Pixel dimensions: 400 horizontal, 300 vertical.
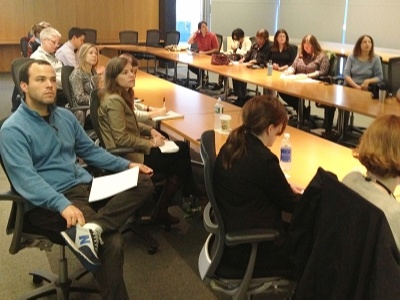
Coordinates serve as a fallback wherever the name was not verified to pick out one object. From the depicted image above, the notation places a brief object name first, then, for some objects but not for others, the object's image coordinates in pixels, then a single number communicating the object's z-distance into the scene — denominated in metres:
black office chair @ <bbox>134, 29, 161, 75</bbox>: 10.77
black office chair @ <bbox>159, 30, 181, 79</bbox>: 10.45
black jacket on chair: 1.44
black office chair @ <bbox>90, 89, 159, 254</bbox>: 3.23
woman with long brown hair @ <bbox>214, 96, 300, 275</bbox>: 2.07
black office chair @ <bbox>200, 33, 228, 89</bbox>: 9.22
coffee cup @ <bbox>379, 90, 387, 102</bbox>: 4.51
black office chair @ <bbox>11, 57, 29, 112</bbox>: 4.52
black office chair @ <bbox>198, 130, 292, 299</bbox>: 1.97
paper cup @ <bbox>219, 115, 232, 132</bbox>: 3.44
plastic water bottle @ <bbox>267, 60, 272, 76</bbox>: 6.33
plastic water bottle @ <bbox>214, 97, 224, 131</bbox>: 3.63
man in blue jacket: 2.27
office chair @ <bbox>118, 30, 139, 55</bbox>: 10.90
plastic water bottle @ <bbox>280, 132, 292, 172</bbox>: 2.67
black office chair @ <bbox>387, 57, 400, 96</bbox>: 5.05
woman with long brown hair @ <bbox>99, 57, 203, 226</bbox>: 3.23
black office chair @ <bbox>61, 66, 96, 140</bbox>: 4.33
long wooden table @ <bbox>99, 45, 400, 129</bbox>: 4.30
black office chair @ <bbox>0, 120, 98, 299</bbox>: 2.28
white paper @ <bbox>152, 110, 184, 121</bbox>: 3.85
